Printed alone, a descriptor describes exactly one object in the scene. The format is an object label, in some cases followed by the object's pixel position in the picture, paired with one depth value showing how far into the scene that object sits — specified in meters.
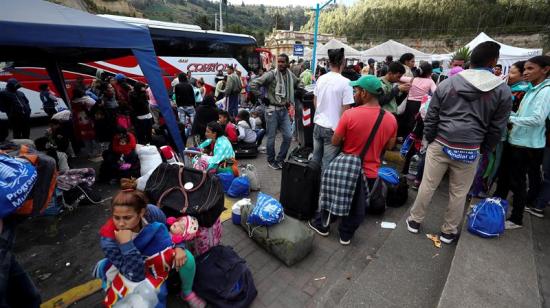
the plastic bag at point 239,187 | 4.21
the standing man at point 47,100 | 6.69
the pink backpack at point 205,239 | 2.50
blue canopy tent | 2.89
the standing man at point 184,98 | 7.02
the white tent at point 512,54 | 14.02
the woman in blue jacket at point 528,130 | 2.83
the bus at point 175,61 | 8.37
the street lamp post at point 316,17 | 11.87
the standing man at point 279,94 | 4.89
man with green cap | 2.68
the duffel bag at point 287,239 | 2.76
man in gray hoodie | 2.50
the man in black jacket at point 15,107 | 6.02
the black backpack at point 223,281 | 2.23
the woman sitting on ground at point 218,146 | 4.24
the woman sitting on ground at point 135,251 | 1.80
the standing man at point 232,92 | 7.89
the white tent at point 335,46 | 17.92
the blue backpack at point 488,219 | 2.84
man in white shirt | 3.53
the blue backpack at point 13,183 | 1.40
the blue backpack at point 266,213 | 2.89
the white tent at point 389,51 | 18.78
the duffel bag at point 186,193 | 2.38
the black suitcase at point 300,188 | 3.41
